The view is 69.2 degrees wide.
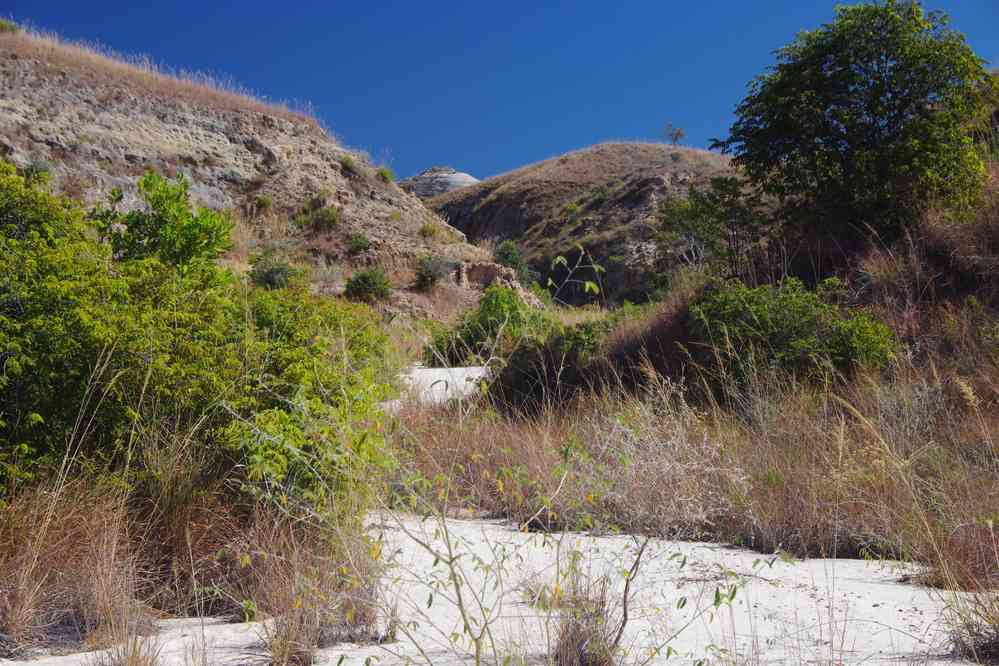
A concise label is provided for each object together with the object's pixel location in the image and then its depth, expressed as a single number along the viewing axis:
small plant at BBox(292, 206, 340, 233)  21.77
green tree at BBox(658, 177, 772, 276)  10.17
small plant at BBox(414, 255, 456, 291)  19.38
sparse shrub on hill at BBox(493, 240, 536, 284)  26.49
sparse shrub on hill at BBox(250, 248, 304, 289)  16.25
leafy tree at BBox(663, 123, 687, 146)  53.66
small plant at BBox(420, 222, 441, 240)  23.38
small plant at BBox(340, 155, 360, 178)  25.45
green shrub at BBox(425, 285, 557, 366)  11.12
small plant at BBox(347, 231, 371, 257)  20.77
